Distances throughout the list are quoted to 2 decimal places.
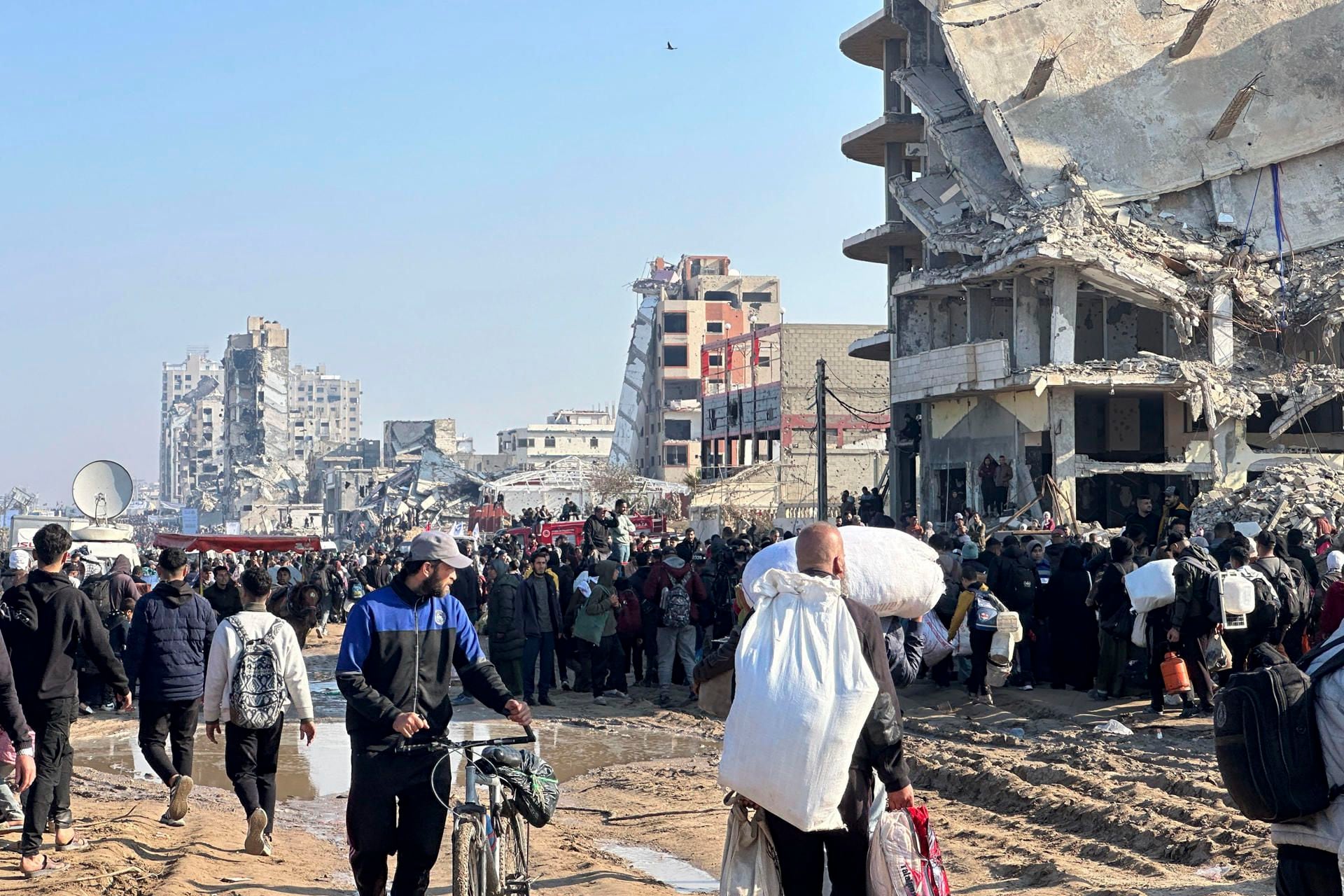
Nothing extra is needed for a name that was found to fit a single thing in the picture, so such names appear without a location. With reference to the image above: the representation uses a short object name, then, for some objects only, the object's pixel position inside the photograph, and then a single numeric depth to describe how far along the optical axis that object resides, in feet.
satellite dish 95.45
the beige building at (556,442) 456.45
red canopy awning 125.59
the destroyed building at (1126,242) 117.50
